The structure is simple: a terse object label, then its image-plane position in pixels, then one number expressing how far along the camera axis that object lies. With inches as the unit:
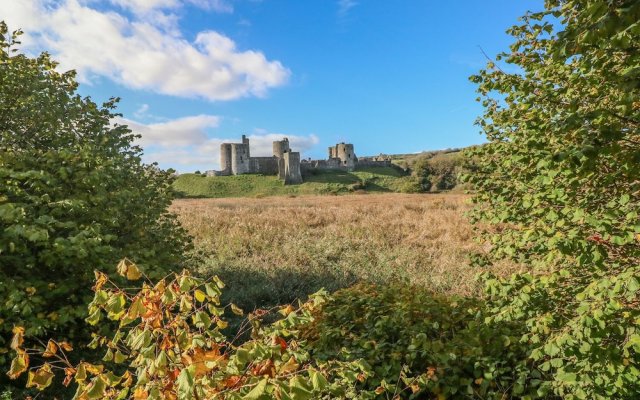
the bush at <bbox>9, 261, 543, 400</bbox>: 94.1
